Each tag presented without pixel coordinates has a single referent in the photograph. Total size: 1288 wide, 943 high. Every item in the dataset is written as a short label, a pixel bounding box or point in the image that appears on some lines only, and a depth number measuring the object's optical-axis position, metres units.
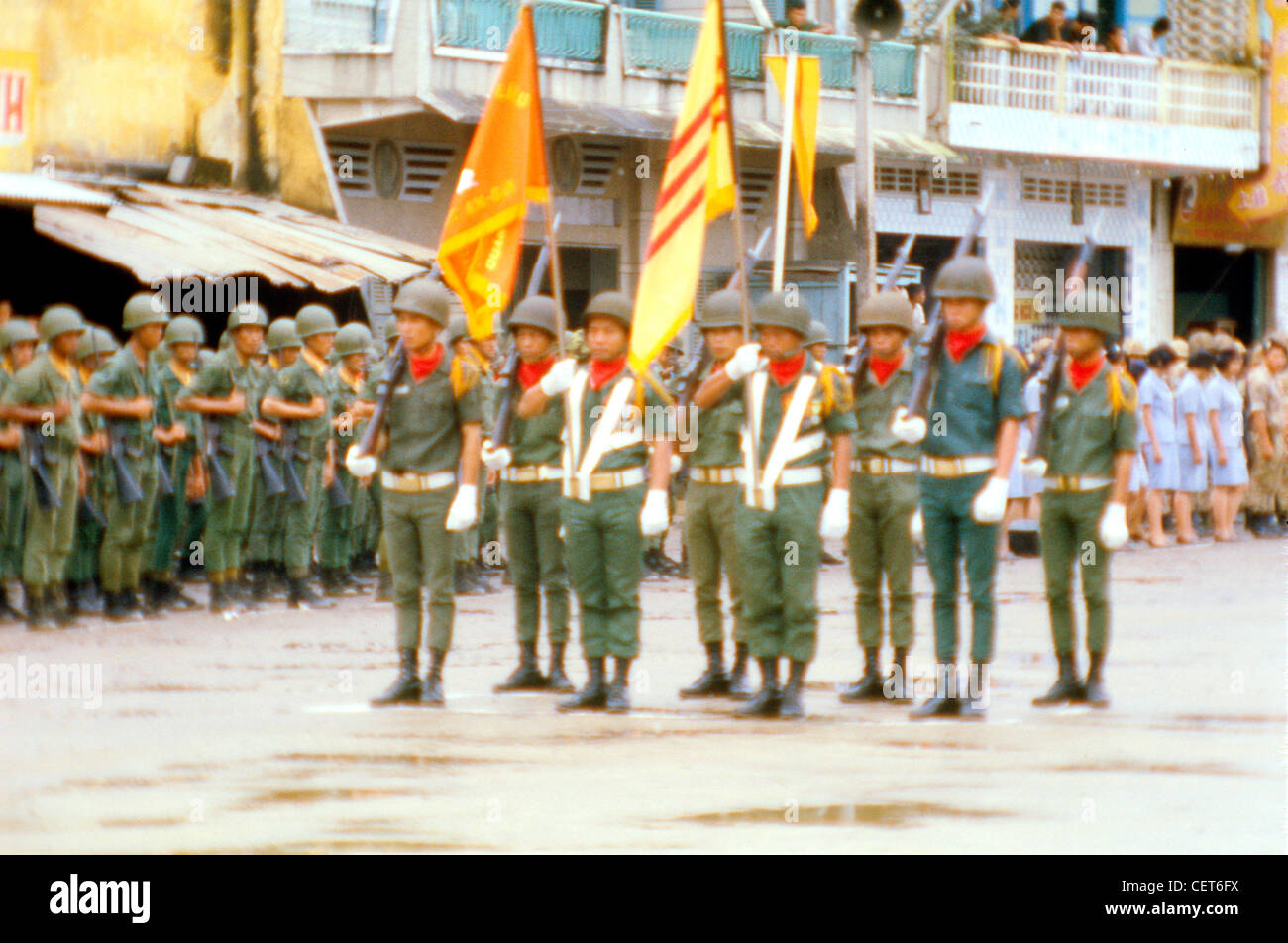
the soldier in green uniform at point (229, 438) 15.41
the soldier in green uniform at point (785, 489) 10.47
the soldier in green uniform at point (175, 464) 15.55
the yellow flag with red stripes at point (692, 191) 11.13
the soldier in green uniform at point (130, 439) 14.85
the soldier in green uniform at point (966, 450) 10.53
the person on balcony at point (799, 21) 28.44
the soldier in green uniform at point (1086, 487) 10.91
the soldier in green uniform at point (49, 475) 14.20
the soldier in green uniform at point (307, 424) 15.98
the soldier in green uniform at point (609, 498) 10.85
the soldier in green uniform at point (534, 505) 11.48
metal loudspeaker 22.34
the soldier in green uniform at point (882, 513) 11.47
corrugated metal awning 19.19
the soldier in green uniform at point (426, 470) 11.01
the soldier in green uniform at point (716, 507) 11.18
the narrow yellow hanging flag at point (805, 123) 15.52
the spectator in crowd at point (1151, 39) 32.62
